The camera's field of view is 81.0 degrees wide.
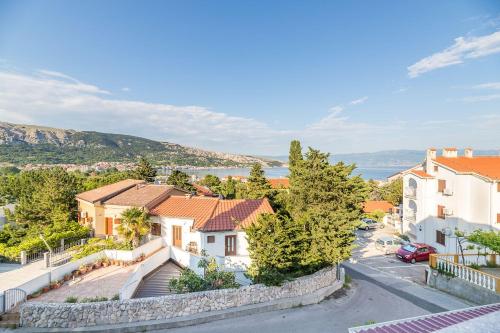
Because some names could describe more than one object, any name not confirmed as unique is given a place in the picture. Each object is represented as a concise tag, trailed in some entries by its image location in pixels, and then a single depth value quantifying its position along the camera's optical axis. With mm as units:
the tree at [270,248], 14594
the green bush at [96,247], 17250
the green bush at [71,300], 12062
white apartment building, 24094
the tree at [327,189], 21062
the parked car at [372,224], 41156
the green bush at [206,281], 13703
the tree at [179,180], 37812
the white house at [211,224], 17594
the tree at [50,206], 24942
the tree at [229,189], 45928
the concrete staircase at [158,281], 14734
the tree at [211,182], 55462
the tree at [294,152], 41344
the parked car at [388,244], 28047
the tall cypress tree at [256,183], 35025
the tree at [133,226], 18078
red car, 24544
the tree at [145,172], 45625
